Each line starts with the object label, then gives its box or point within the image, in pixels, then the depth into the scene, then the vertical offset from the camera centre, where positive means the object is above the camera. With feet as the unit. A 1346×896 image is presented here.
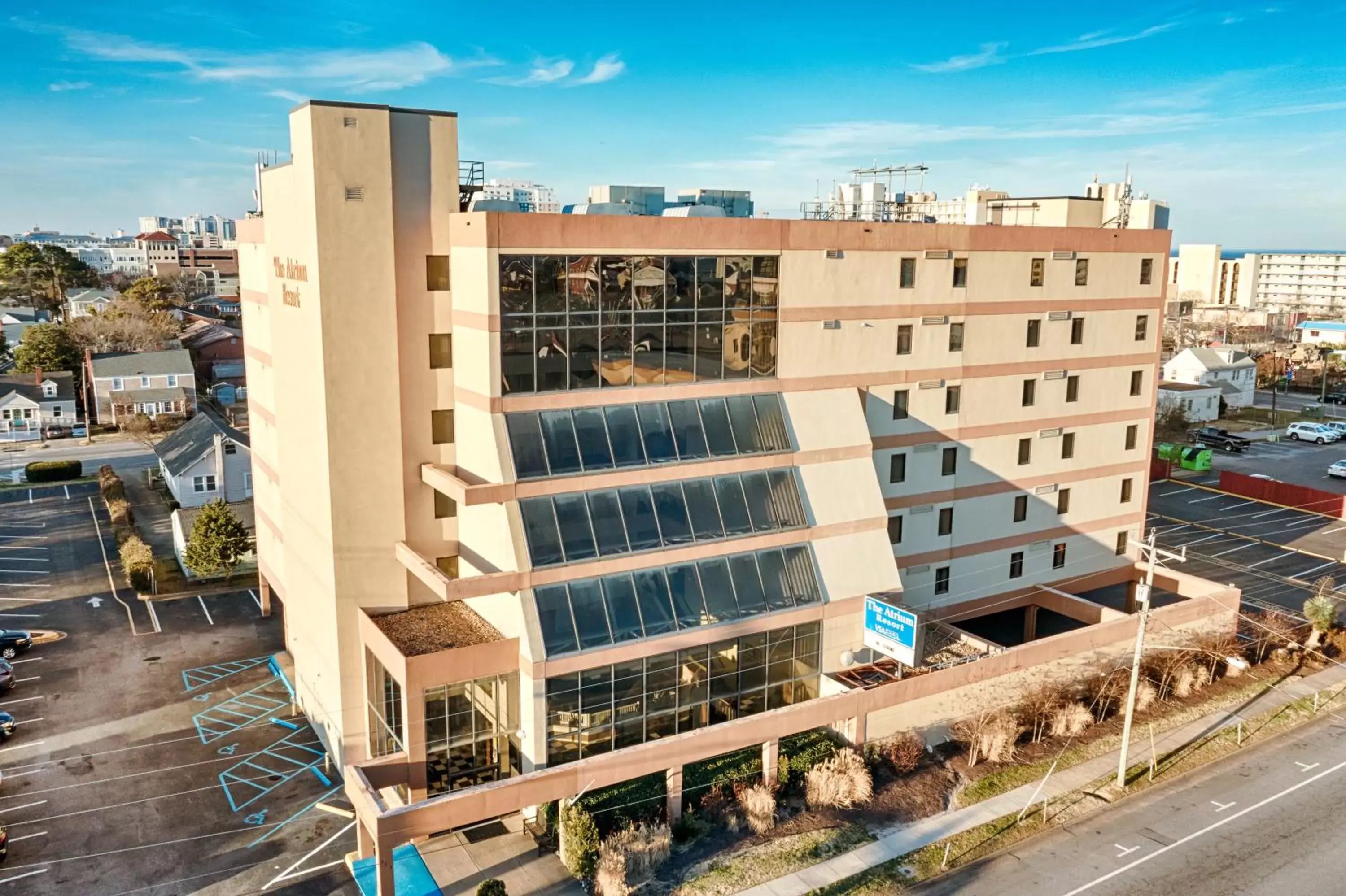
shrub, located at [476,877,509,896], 85.25 -51.16
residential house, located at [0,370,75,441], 290.56 -33.26
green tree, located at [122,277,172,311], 412.36 -0.20
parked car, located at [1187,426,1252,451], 294.46 -42.20
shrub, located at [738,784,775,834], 98.84 -51.43
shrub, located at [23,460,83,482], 245.65 -44.17
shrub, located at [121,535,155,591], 164.55 -45.27
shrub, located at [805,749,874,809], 103.19 -51.05
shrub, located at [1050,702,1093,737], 120.16 -51.37
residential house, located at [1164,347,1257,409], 350.43 -25.83
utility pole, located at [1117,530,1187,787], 101.14 -35.08
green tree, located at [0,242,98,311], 459.73 +9.75
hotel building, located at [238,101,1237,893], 99.09 -19.24
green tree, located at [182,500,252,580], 164.45 -41.52
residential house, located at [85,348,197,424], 302.25 -28.47
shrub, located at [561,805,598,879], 91.35 -50.63
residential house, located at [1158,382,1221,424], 326.24 -33.50
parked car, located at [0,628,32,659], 140.05 -49.79
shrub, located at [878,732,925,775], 110.22 -51.01
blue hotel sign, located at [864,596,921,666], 107.24 -36.89
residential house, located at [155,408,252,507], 214.48 -38.35
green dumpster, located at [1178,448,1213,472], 261.24 -42.53
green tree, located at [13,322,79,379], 327.06 -19.23
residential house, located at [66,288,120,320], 418.51 -3.72
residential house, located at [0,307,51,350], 407.44 -12.11
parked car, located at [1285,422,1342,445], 310.86 -42.16
